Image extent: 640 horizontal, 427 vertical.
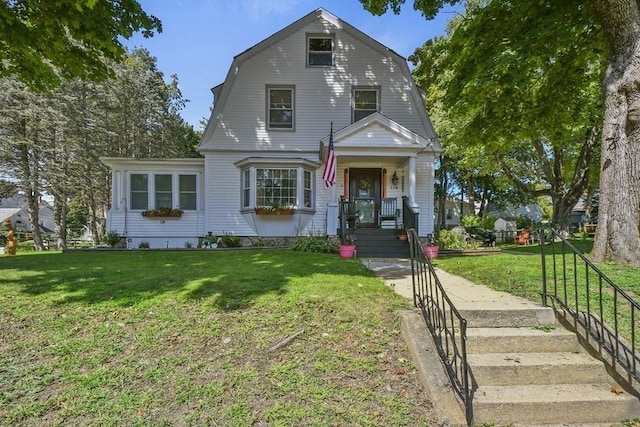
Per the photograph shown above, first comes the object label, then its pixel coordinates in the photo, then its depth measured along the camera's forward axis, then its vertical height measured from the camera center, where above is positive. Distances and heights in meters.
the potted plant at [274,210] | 11.70 +0.33
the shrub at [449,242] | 11.88 -0.78
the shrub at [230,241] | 11.83 -0.73
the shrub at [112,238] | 12.16 -0.65
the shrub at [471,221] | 25.50 -0.12
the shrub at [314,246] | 9.71 -0.75
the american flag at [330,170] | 10.17 +1.47
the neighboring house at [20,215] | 43.70 +0.69
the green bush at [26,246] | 21.41 -1.73
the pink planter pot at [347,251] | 9.05 -0.82
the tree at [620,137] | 5.96 +1.46
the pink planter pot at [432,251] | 9.83 -0.90
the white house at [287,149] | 12.30 +2.52
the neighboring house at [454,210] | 35.09 +0.99
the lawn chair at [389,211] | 11.86 +0.31
